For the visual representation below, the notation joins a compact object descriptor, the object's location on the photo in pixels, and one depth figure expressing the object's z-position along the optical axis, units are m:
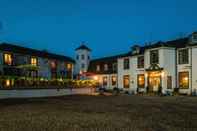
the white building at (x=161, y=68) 33.34
